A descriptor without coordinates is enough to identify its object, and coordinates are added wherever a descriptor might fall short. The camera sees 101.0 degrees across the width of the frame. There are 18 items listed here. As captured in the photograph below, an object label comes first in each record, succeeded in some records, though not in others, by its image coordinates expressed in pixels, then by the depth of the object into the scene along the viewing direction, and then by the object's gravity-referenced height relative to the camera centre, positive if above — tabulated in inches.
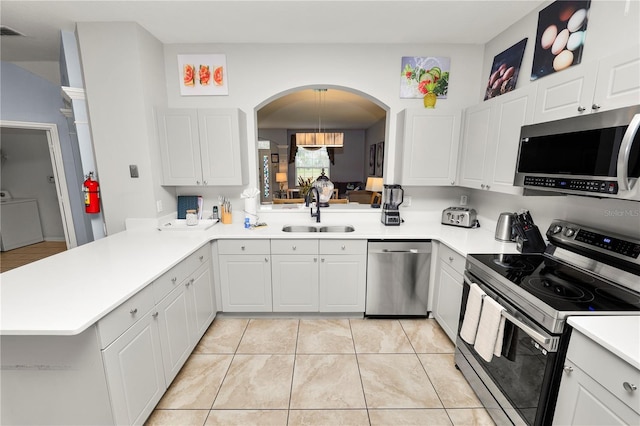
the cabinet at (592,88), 48.2 +17.9
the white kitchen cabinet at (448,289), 82.6 -38.9
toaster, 105.2 -17.7
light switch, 98.8 +0.0
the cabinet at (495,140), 74.5 +10.7
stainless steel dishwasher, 96.1 -38.8
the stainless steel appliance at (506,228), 86.5 -18.1
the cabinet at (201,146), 100.8 +9.5
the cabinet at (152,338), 51.3 -39.8
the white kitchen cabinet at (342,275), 97.0 -38.4
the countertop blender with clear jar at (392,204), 110.6 -13.3
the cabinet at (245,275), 97.2 -38.7
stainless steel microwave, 43.4 +3.7
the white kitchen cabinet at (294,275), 97.0 -38.5
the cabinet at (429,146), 101.5 +10.3
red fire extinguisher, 99.4 -9.2
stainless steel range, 46.8 -23.4
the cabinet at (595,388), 35.7 -31.5
